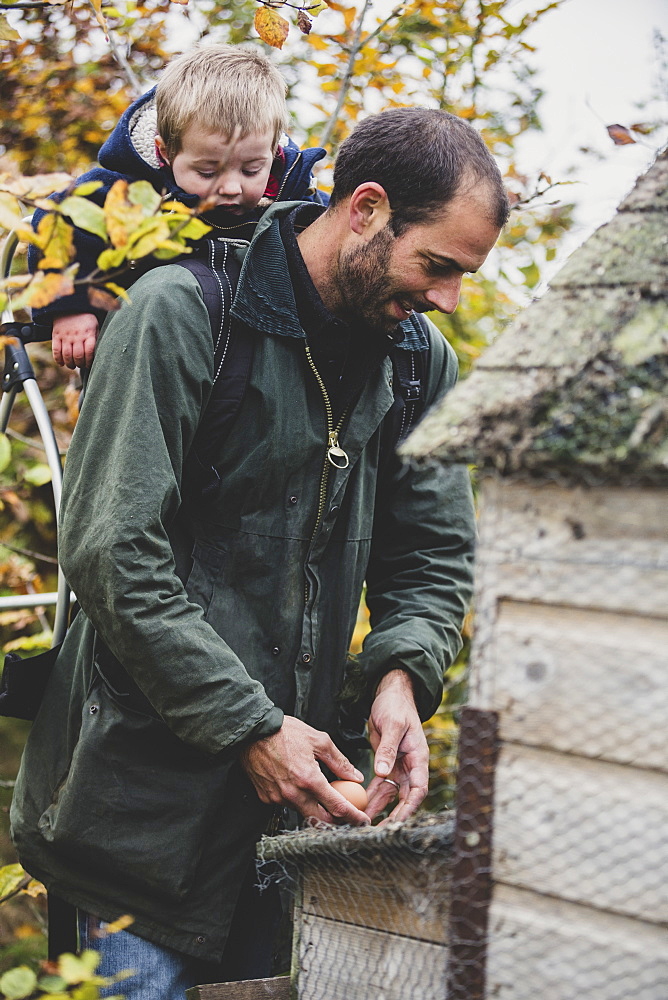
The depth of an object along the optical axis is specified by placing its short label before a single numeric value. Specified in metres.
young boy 2.33
